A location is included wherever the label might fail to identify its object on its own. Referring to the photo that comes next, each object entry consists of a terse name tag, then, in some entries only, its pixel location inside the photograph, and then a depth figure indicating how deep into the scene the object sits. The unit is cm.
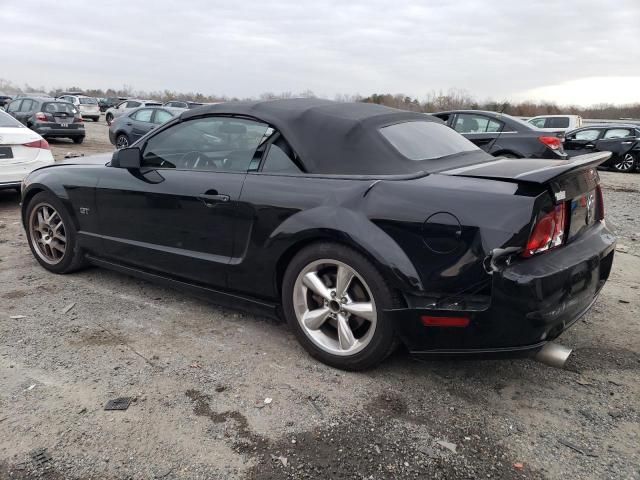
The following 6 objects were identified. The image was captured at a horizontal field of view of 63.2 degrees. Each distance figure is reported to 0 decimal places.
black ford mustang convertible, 251
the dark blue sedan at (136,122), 1526
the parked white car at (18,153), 719
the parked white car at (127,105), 2762
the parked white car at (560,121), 1869
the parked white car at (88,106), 3444
